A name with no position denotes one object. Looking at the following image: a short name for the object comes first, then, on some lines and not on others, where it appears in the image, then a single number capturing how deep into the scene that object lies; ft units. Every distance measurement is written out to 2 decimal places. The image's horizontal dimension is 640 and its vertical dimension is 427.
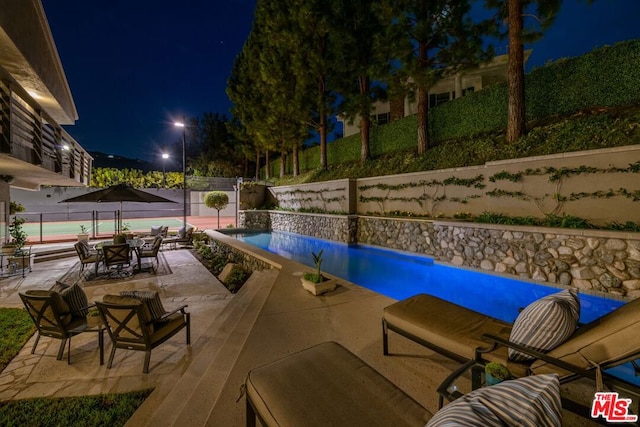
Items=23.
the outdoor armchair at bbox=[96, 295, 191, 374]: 9.79
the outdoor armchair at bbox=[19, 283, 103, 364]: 10.76
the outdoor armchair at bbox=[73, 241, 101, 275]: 23.35
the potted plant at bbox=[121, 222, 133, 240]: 31.26
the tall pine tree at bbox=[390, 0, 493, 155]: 31.55
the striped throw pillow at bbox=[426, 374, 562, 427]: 2.94
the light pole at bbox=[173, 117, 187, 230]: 41.33
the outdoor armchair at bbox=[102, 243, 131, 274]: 22.68
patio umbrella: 25.54
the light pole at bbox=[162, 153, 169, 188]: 85.73
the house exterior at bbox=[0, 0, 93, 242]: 14.71
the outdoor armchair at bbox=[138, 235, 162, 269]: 25.25
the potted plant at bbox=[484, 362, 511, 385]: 4.97
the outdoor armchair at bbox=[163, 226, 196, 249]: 36.87
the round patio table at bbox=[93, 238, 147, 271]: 24.72
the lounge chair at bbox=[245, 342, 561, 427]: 3.06
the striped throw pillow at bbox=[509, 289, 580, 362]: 5.95
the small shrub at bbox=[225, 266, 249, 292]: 21.35
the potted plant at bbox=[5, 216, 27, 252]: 25.29
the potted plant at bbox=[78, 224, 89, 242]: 34.71
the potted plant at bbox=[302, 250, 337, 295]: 14.70
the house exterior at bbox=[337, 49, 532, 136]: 49.40
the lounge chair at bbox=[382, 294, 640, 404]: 5.26
